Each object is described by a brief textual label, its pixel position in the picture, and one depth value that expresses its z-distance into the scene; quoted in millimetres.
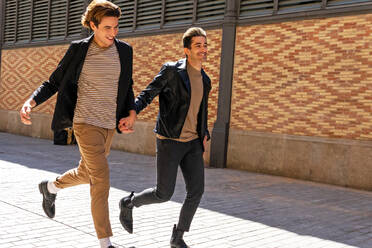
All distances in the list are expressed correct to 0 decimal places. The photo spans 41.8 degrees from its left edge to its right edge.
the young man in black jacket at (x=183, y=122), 4109
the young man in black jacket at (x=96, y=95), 3771
